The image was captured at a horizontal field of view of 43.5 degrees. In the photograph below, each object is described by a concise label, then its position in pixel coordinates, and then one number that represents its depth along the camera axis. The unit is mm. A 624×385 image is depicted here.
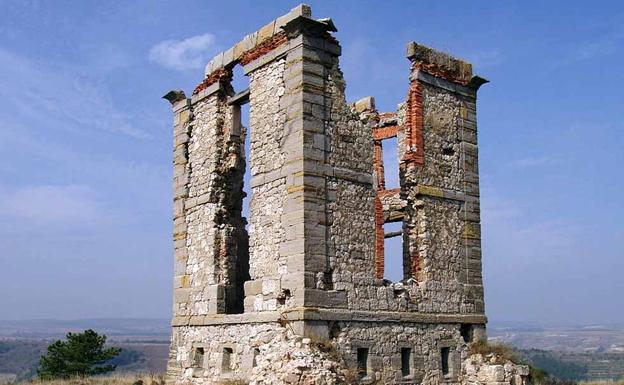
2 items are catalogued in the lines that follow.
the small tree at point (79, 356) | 24891
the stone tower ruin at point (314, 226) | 12430
